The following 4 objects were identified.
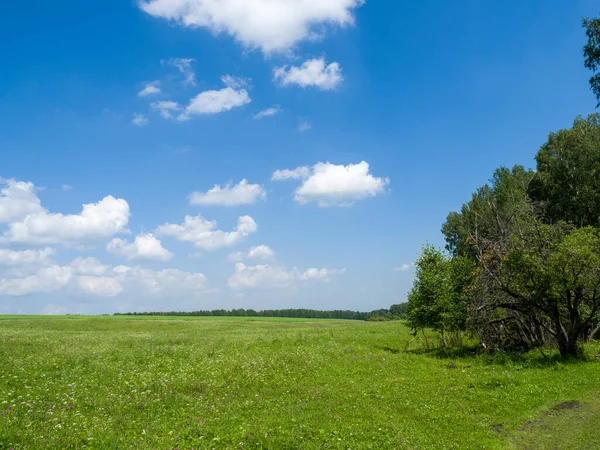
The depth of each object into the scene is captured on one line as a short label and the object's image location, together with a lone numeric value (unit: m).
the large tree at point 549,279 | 25.95
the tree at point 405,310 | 40.84
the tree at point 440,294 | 37.31
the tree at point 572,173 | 52.75
